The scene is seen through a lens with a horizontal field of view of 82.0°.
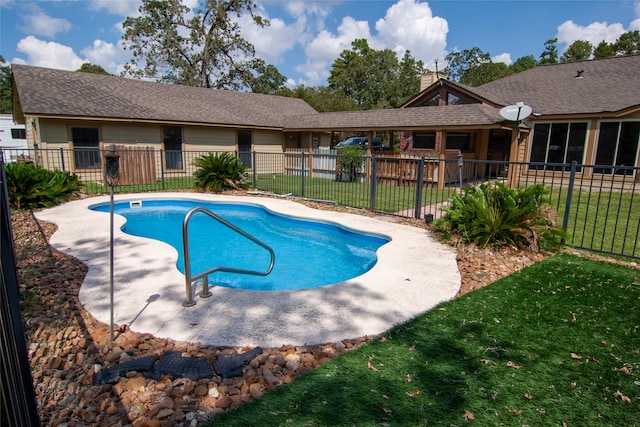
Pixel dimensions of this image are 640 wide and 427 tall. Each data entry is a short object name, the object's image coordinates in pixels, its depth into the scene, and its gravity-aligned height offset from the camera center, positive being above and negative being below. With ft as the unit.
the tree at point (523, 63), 178.17 +49.33
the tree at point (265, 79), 113.50 +24.57
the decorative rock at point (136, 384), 8.48 -5.33
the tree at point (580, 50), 154.10 +46.93
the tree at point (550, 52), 172.20 +51.79
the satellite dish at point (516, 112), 38.28 +5.08
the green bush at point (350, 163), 50.77 -0.76
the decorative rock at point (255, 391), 8.34 -5.36
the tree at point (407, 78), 142.10 +33.86
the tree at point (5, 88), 185.52 +31.50
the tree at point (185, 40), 98.94 +31.41
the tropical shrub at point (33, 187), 29.14 -2.99
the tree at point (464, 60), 202.18 +54.86
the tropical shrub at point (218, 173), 41.63 -2.07
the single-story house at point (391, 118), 45.19 +5.36
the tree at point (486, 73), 162.26 +39.78
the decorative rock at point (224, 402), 7.97 -5.36
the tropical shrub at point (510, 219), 19.54 -3.14
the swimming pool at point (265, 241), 20.40 -6.24
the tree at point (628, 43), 140.56 +46.27
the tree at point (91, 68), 143.71 +32.75
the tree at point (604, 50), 142.82 +43.93
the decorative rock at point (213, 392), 8.34 -5.38
